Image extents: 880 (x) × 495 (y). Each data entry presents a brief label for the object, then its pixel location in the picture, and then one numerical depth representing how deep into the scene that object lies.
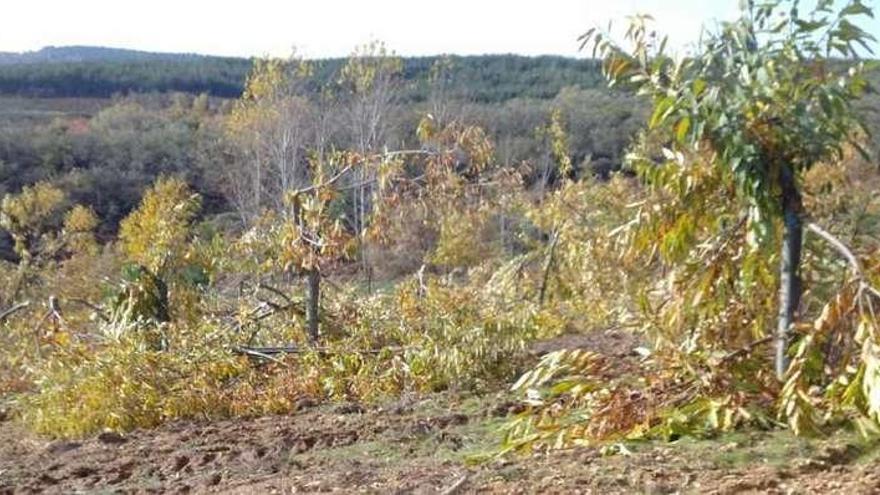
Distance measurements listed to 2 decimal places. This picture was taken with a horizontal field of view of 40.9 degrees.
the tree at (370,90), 32.16
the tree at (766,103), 4.16
